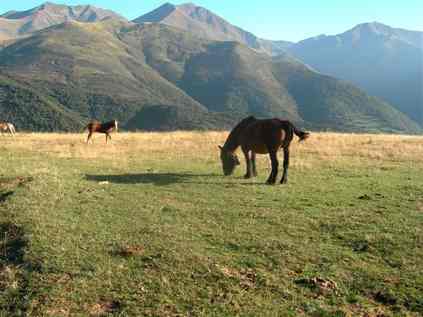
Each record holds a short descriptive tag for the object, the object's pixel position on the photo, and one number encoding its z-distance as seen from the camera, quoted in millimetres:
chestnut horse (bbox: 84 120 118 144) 28672
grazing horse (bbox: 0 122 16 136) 34000
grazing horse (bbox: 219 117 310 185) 16000
